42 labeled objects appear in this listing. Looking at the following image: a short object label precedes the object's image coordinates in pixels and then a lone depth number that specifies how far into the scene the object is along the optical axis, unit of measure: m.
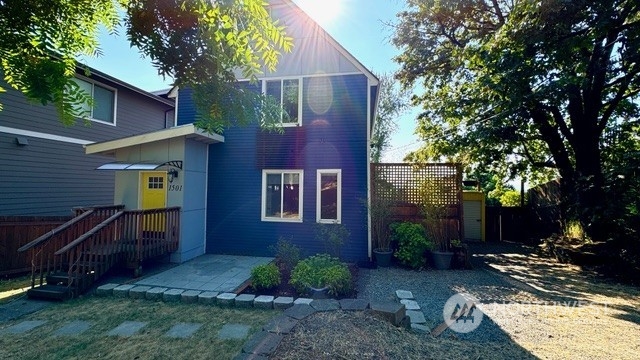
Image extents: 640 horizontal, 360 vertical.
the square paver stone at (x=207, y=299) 4.88
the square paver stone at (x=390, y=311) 3.61
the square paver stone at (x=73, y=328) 3.86
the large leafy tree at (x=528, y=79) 6.66
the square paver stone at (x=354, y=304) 3.69
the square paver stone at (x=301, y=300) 4.62
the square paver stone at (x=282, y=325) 3.13
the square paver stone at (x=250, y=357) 2.62
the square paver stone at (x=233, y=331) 3.72
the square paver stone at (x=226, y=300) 4.80
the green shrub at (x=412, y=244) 7.14
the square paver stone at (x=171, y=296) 4.99
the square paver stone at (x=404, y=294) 5.15
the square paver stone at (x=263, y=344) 2.74
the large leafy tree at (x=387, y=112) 20.12
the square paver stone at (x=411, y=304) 4.61
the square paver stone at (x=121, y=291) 5.17
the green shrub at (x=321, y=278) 5.18
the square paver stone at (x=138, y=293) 5.11
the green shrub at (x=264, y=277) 5.27
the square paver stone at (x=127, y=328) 3.83
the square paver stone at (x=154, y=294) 5.05
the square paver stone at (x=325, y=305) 3.70
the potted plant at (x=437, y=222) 7.24
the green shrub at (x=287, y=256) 6.49
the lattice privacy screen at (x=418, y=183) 7.82
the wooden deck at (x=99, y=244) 5.20
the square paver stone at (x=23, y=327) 3.95
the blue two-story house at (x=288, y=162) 7.80
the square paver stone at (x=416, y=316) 4.08
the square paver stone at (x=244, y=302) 4.76
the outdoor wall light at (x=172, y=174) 7.52
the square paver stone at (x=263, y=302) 4.68
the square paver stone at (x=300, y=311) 3.46
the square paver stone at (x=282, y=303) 4.63
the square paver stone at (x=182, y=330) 3.77
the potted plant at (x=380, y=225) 7.62
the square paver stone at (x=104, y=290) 5.21
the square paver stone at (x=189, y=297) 4.95
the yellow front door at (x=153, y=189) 7.82
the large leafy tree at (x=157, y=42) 1.06
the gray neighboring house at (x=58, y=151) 8.18
